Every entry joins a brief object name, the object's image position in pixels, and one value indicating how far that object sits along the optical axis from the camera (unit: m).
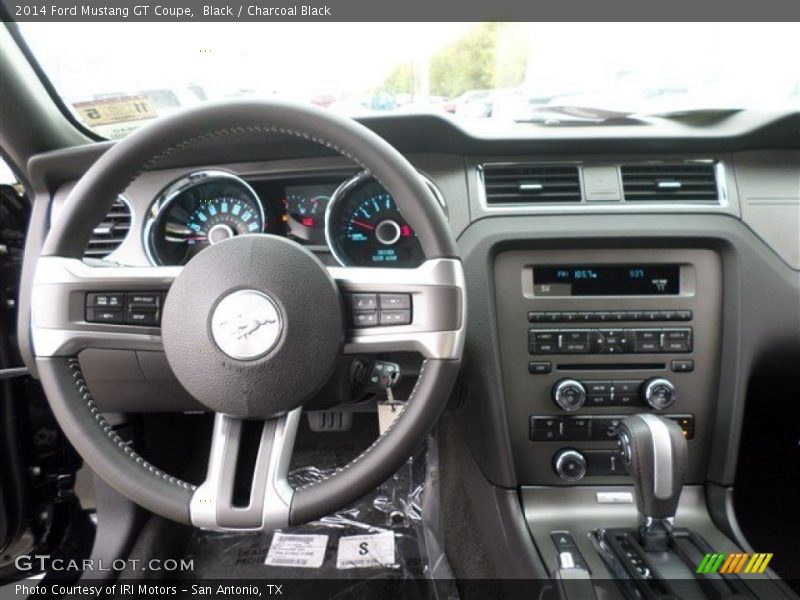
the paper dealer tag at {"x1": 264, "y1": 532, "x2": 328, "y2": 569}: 1.72
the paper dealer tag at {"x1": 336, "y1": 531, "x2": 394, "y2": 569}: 1.70
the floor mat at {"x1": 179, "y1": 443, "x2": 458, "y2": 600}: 1.63
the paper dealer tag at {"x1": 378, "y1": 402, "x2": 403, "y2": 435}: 1.20
